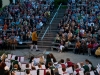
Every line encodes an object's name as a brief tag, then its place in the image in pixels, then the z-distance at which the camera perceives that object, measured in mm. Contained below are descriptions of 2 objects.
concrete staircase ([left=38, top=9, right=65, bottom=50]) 24000
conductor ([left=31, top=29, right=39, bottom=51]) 22859
